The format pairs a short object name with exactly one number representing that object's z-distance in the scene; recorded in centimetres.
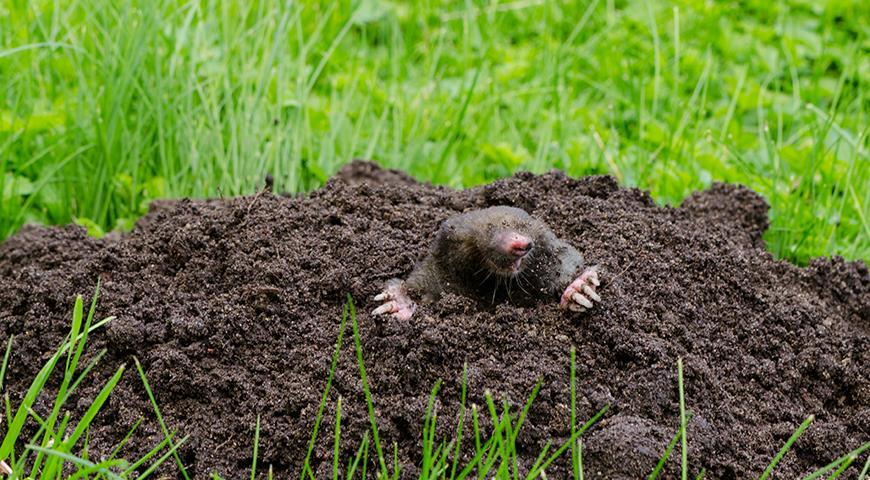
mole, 322
